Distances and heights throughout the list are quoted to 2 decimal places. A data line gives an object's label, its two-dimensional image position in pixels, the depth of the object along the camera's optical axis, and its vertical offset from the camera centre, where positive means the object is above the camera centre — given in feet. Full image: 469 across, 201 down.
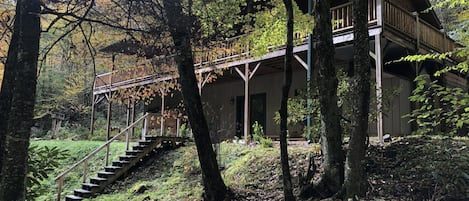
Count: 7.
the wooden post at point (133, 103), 62.56 +3.80
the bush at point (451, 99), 21.77 +1.87
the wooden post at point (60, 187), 36.85 -6.11
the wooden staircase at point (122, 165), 39.27 -4.49
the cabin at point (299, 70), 37.17 +7.80
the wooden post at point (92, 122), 72.74 +0.52
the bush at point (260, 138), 39.24 -1.20
